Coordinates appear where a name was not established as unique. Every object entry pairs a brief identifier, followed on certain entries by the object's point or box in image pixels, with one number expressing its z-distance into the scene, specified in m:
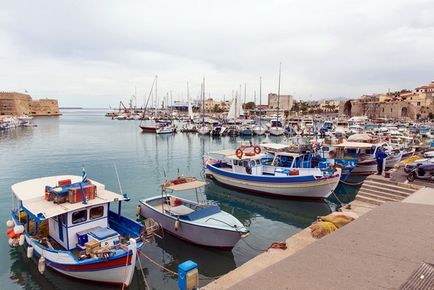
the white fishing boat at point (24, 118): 97.67
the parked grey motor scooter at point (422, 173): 15.05
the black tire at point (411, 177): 15.09
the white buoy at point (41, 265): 10.59
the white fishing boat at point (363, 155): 26.58
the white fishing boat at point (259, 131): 68.38
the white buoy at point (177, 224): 13.22
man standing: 19.48
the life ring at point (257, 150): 22.98
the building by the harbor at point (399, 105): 105.23
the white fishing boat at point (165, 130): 68.22
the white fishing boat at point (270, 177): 19.52
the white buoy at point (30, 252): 11.41
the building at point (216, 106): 183.35
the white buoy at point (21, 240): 11.77
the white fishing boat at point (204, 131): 66.94
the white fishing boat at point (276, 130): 67.14
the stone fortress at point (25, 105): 142.38
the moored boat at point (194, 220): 12.42
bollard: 6.95
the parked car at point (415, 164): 15.70
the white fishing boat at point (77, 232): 9.88
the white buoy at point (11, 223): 12.71
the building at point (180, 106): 182.69
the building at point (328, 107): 167.55
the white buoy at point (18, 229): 11.84
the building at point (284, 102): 191.50
